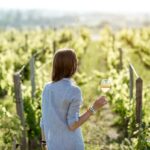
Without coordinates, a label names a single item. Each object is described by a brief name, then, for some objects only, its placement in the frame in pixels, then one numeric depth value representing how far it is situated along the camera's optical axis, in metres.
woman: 3.62
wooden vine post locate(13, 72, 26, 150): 6.23
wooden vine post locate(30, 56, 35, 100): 8.04
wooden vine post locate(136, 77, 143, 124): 5.82
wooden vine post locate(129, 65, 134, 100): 7.40
